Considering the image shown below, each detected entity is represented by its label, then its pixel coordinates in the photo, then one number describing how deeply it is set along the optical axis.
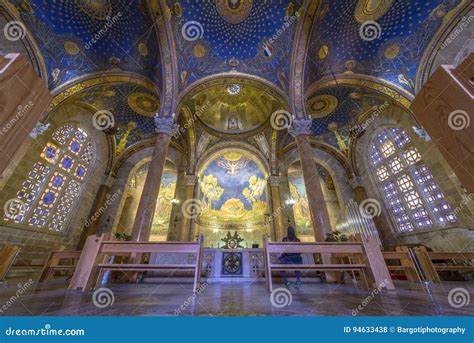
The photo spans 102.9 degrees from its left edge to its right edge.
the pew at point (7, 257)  5.05
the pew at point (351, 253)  3.41
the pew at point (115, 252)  3.45
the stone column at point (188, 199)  11.43
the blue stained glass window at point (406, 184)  8.73
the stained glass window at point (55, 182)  7.96
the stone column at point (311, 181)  6.43
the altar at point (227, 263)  5.55
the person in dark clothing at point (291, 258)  4.25
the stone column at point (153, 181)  6.41
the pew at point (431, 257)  4.86
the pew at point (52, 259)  4.96
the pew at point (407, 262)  4.76
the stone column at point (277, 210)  11.31
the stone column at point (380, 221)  10.24
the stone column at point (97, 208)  10.45
